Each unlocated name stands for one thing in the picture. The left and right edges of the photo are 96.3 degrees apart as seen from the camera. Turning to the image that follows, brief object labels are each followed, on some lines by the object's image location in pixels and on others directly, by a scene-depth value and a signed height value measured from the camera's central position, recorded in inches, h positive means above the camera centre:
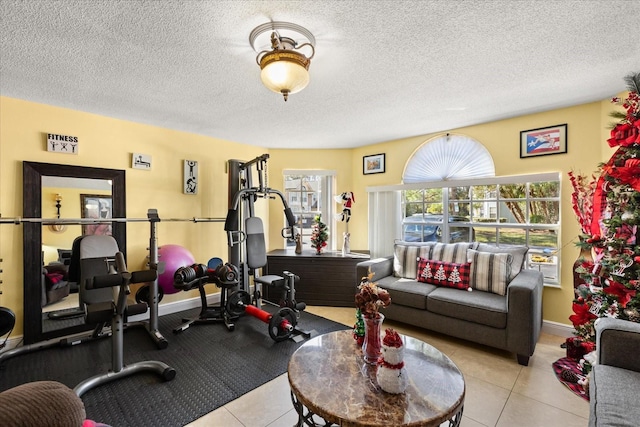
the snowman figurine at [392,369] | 54.5 -30.7
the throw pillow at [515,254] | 115.6 -18.4
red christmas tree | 72.8 -7.4
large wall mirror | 108.7 -8.3
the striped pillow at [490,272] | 111.7 -24.9
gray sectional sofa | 95.9 -33.2
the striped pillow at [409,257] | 136.5 -23.1
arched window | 139.9 +25.4
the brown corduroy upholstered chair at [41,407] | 22.3 -16.3
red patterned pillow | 119.3 -27.4
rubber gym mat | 75.1 -52.0
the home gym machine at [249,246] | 128.2 -17.9
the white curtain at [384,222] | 167.8 -7.2
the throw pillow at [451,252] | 126.1 -19.2
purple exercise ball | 126.4 -23.2
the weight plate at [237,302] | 132.7 -43.7
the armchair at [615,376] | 47.5 -33.7
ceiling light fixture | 66.3 +37.5
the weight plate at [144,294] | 128.2 -37.6
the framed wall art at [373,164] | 174.2 +28.6
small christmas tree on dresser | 167.2 -14.8
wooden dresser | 156.1 -35.6
